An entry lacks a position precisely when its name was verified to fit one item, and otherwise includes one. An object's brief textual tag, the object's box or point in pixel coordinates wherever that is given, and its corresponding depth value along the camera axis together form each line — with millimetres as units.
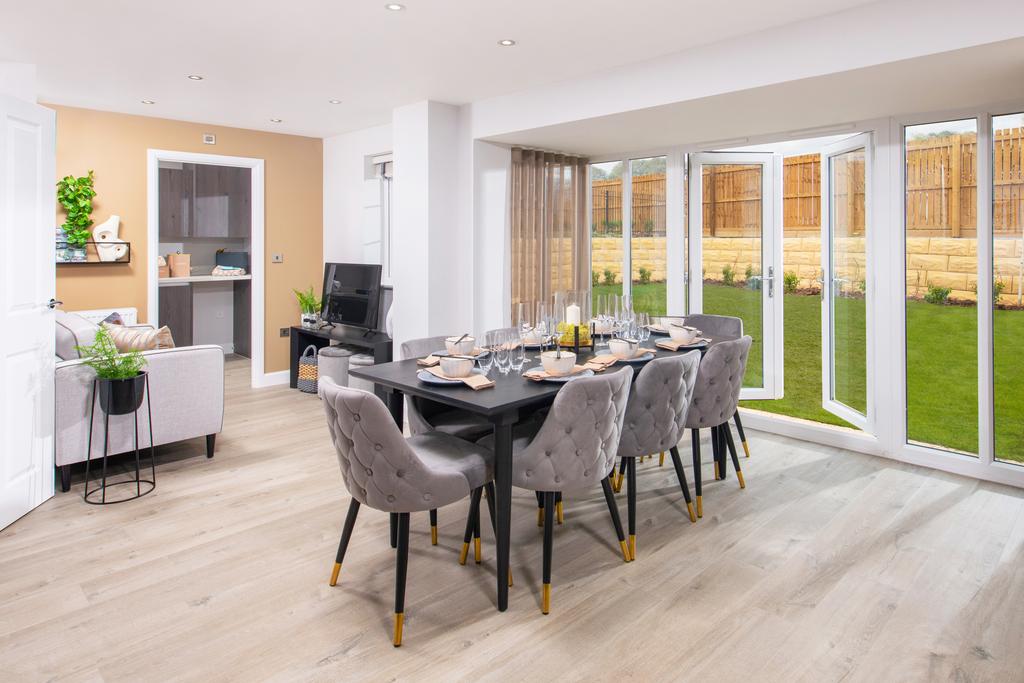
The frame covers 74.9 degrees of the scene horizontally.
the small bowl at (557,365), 2742
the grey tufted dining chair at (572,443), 2395
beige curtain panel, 5320
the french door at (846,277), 4395
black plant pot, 3488
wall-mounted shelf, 5270
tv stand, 5591
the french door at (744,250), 5172
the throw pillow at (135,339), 4359
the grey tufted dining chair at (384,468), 2168
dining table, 2367
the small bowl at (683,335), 3652
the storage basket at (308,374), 6207
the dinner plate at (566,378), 2676
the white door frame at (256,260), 5980
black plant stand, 3500
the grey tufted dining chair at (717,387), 3312
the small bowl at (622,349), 3205
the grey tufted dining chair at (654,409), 2859
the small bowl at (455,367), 2693
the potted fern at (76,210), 5254
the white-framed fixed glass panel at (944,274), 3893
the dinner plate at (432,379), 2627
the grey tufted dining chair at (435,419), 3043
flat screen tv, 5871
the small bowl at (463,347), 3158
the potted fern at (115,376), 3496
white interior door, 3117
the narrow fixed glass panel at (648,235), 5340
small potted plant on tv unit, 6465
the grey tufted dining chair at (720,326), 4238
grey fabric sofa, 3586
